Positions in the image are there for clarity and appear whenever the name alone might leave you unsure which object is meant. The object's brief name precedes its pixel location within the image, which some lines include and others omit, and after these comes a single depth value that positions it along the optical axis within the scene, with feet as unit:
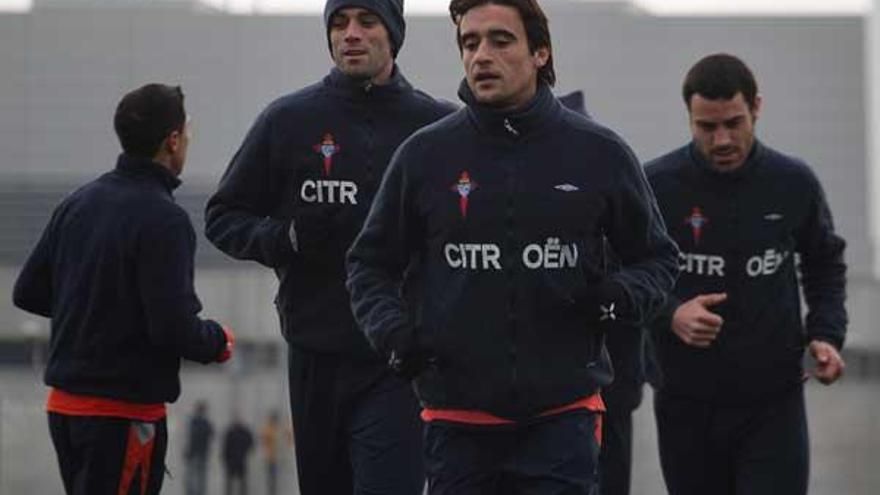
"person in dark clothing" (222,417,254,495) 258.37
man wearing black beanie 53.78
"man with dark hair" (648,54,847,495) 59.82
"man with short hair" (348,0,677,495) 45.19
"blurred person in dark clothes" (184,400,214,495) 246.88
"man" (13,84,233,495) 53.62
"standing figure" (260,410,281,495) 267.80
